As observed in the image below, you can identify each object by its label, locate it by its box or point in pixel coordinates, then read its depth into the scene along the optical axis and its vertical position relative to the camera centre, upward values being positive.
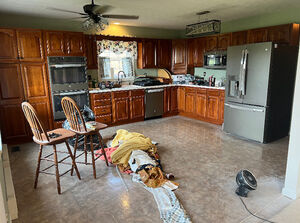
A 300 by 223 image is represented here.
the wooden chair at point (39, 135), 2.39 -0.69
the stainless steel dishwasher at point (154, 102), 5.69 -0.80
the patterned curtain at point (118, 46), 5.40 +0.66
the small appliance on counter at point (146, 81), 5.75 -0.25
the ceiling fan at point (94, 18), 3.03 +0.79
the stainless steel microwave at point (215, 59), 5.10 +0.27
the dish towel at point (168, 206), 2.07 -1.36
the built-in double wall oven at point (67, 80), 4.36 -0.14
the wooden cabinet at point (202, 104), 5.13 -0.82
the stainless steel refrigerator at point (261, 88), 3.83 -0.33
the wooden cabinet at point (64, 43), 4.28 +0.60
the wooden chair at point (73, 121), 2.71 -0.60
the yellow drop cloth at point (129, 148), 3.16 -1.10
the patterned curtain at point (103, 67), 5.50 +0.14
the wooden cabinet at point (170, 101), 6.01 -0.80
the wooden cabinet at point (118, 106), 4.97 -0.79
